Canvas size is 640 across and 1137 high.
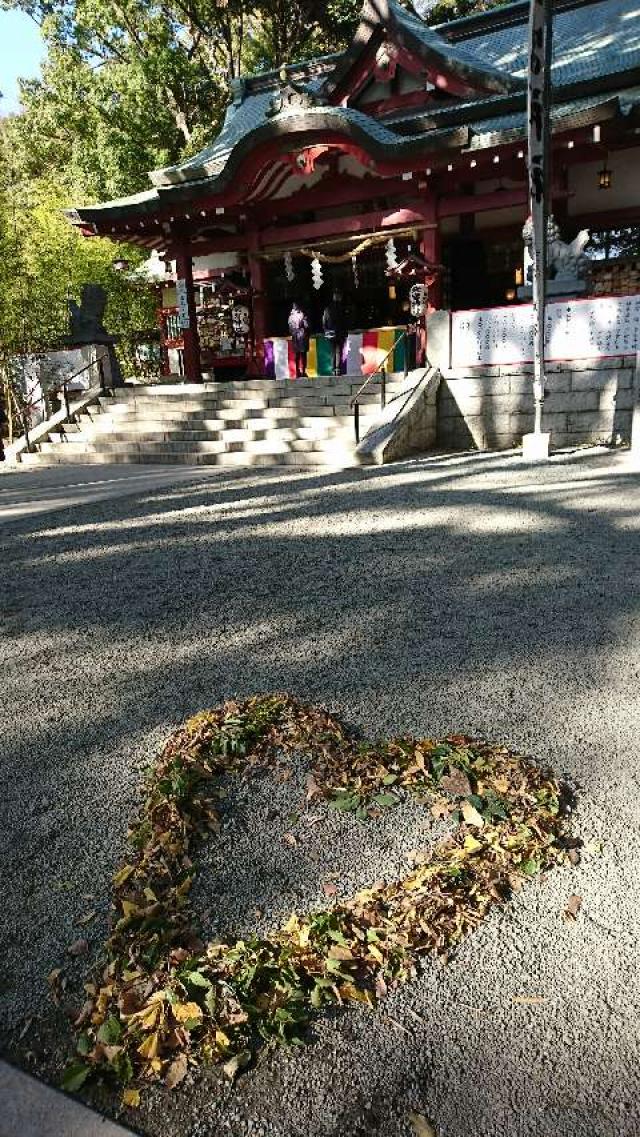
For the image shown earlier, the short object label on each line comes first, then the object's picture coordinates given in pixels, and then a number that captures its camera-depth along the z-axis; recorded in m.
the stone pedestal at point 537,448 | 8.38
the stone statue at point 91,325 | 13.38
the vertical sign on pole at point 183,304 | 13.46
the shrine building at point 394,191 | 10.56
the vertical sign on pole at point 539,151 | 6.50
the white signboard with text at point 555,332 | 8.82
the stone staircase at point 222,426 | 9.83
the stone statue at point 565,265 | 9.21
